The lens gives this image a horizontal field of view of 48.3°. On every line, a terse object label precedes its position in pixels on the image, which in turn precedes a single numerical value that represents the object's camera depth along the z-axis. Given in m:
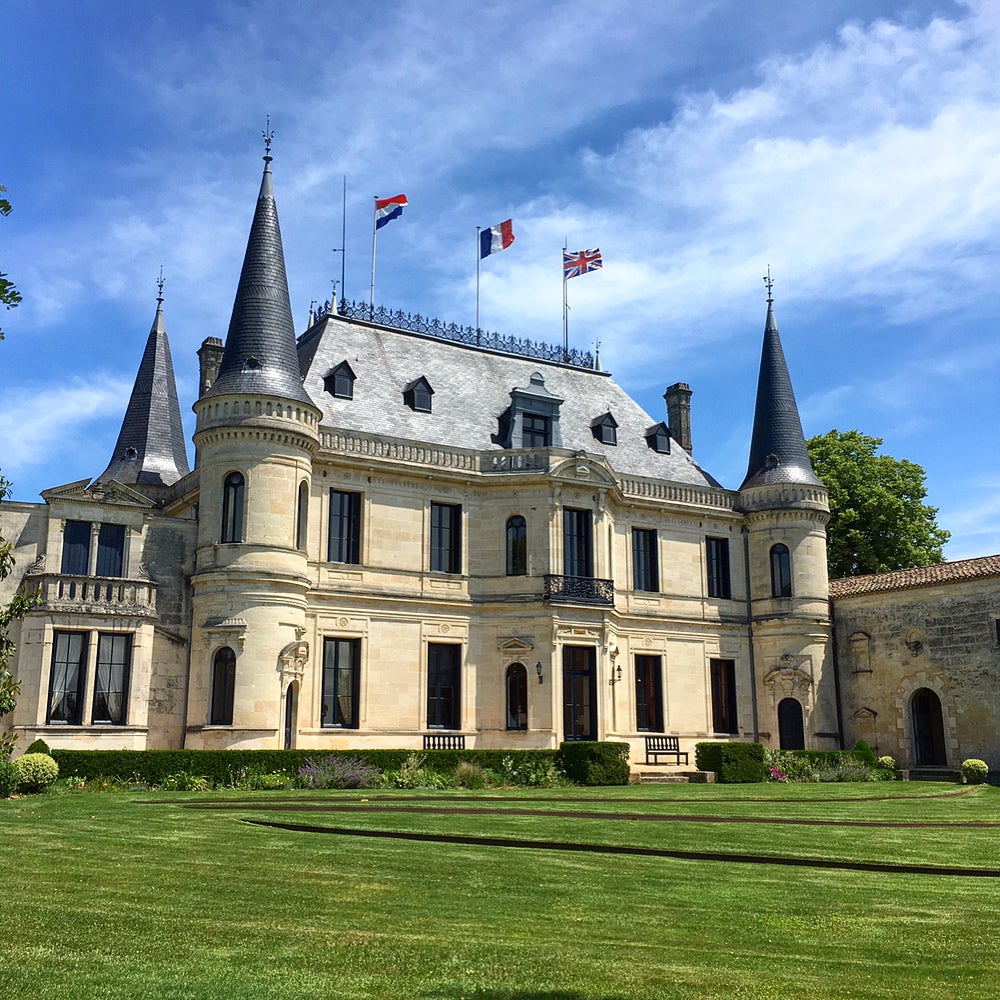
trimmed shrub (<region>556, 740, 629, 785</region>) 31.39
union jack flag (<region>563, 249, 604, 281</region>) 45.25
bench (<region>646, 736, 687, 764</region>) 38.31
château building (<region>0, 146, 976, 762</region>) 31.09
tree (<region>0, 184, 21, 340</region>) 9.89
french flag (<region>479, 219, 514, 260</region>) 44.34
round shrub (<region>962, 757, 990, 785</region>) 34.31
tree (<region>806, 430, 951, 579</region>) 50.72
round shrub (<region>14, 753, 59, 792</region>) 23.88
